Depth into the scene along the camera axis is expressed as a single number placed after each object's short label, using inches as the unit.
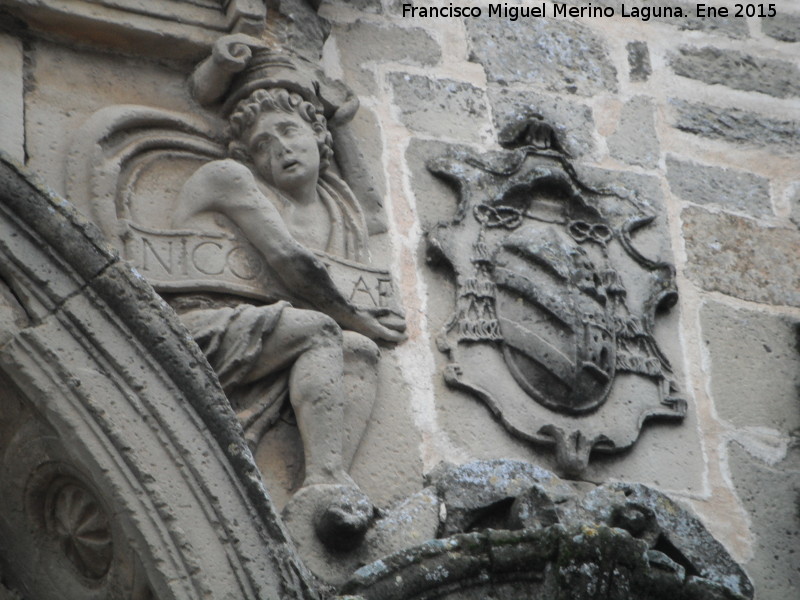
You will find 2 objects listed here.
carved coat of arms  308.5
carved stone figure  285.0
